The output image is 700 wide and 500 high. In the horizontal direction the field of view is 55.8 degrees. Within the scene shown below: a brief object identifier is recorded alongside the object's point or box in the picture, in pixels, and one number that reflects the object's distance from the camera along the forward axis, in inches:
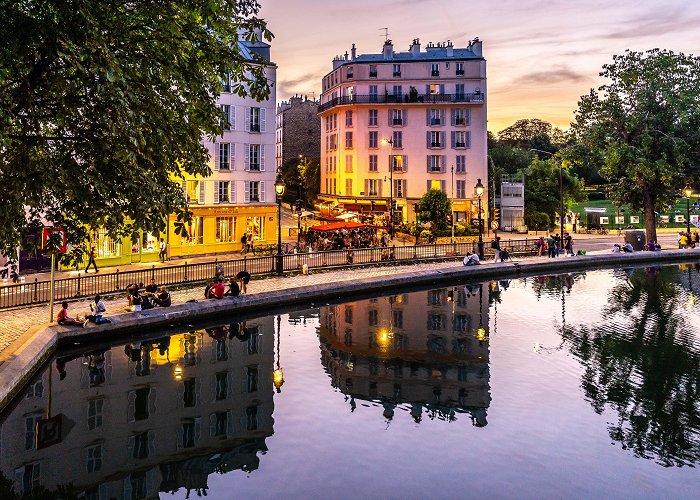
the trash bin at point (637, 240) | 2050.9
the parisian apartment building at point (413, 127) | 2800.2
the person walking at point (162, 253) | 1622.8
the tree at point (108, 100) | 492.1
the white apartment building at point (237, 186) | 1792.6
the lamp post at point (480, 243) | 1662.0
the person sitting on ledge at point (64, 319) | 888.3
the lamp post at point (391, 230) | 2099.5
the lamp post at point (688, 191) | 2083.2
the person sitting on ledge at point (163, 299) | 1034.7
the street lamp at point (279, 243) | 1353.3
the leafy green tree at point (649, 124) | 1961.1
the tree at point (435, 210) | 2330.2
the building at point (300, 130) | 4365.2
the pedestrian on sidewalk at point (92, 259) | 1326.3
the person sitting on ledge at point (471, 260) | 1616.6
